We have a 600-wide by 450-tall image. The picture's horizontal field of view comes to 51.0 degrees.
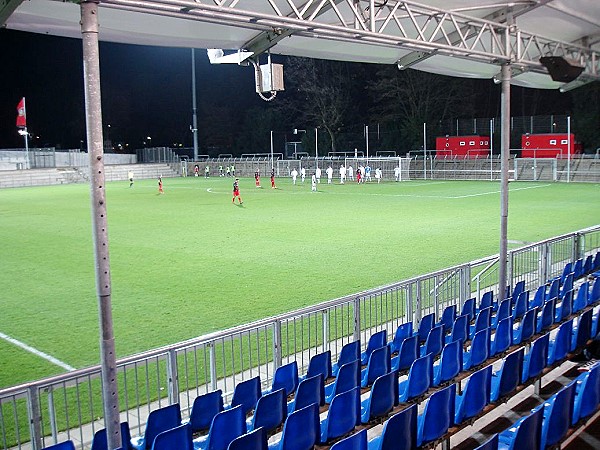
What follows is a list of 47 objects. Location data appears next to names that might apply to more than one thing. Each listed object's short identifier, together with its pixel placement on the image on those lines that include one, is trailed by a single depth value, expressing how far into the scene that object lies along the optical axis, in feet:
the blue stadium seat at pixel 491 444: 14.37
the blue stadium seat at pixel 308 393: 19.98
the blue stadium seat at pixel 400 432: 15.99
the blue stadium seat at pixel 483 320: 28.68
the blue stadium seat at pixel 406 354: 24.56
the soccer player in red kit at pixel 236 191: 106.52
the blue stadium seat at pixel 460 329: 27.35
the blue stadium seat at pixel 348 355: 24.84
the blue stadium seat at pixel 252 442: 14.73
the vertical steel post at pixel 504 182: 35.01
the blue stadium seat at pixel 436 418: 17.99
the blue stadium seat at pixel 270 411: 18.69
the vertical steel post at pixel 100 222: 16.69
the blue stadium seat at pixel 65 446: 14.96
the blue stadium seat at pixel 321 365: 23.53
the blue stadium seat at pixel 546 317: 28.68
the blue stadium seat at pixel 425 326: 28.32
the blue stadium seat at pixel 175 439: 15.66
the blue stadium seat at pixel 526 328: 27.12
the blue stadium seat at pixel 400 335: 27.53
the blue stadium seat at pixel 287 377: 22.56
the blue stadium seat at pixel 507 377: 21.31
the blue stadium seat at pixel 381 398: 19.80
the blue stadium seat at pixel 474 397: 19.70
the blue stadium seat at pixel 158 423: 17.81
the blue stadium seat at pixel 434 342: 25.88
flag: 163.12
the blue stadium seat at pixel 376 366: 23.25
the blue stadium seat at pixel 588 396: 19.22
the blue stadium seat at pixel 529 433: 15.57
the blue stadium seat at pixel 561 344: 24.64
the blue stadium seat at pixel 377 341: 27.02
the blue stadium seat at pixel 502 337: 26.12
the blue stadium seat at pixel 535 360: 22.97
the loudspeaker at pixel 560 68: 39.70
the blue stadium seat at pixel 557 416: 17.39
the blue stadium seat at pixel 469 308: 31.58
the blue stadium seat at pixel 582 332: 25.99
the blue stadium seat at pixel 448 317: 30.11
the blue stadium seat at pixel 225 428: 17.11
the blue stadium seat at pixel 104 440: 17.67
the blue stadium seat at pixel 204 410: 19.43
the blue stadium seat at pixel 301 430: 16.66
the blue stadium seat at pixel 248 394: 20.79
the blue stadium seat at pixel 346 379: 21.43
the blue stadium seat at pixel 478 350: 24.40
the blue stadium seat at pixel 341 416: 18.37
